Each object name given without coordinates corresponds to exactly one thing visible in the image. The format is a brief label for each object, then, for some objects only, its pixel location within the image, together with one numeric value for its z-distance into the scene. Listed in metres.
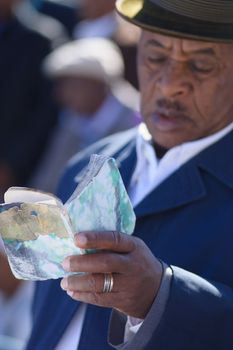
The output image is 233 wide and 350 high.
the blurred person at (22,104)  8.15
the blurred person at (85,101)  7.59
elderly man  4.00
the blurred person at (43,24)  8.80
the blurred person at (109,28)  7.69
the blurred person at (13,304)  7.70
